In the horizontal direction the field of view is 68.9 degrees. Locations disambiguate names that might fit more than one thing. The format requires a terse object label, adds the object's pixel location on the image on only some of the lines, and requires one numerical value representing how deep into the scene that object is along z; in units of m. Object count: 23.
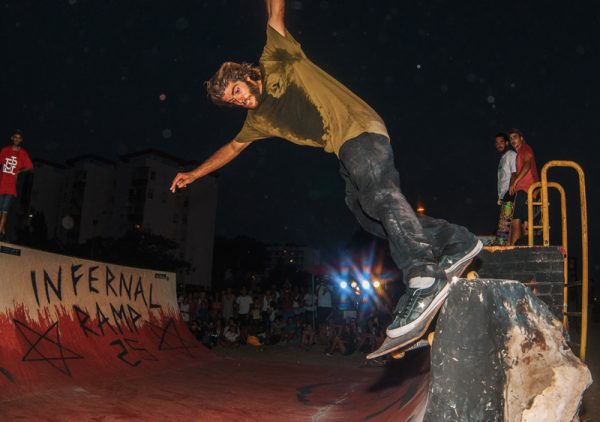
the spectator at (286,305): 14.38
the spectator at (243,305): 14.33
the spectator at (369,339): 11.81
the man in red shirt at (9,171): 8.06
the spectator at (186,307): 13.05
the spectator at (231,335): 12.91
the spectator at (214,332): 12.41
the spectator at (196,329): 12.38
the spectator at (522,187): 6.80
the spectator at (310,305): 14.62
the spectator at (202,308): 13.54
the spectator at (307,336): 12.95
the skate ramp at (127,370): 4.41
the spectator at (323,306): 14.22
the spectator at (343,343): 11.56
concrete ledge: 1.67
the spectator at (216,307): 13.98
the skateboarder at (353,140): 2.31
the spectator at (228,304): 14.47
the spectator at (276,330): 13.54
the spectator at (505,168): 7.48
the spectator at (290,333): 13.70
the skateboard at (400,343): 2.15
